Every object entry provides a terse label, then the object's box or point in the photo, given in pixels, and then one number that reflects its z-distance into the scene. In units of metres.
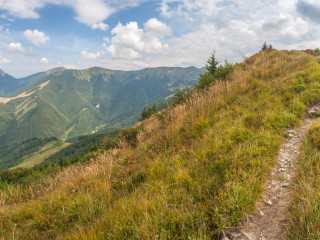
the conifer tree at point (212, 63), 20.54
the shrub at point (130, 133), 12.96
